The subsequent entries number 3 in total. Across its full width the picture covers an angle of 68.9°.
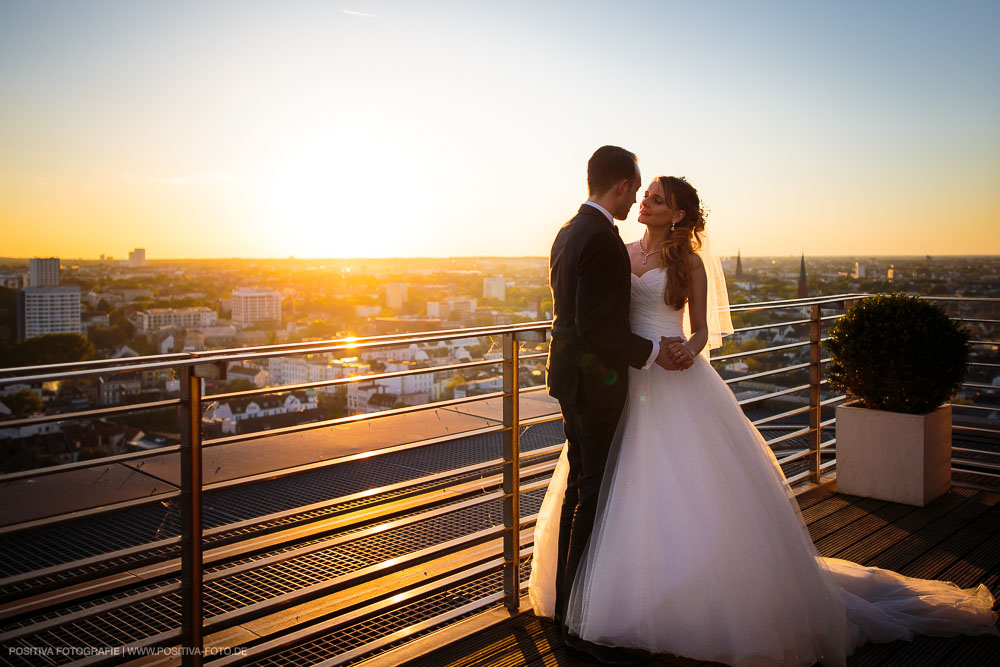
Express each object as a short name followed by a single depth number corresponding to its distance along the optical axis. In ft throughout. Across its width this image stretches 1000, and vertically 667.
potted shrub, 14.07
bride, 7.80
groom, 7.57
